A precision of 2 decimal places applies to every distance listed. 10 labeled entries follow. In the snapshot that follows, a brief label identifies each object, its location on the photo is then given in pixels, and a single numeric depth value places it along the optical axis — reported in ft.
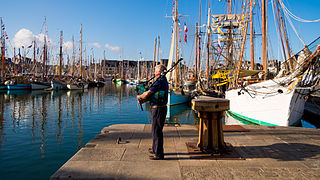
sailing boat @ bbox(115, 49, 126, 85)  320.56
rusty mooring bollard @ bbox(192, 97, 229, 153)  15.20
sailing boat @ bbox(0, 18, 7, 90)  164.08
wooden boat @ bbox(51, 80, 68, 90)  160.38
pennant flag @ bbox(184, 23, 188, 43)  90.25
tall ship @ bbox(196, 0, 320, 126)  31.46
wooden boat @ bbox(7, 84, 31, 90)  151.84
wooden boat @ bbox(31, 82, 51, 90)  161.77
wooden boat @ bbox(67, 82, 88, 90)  165.78
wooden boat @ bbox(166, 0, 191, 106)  82.28
